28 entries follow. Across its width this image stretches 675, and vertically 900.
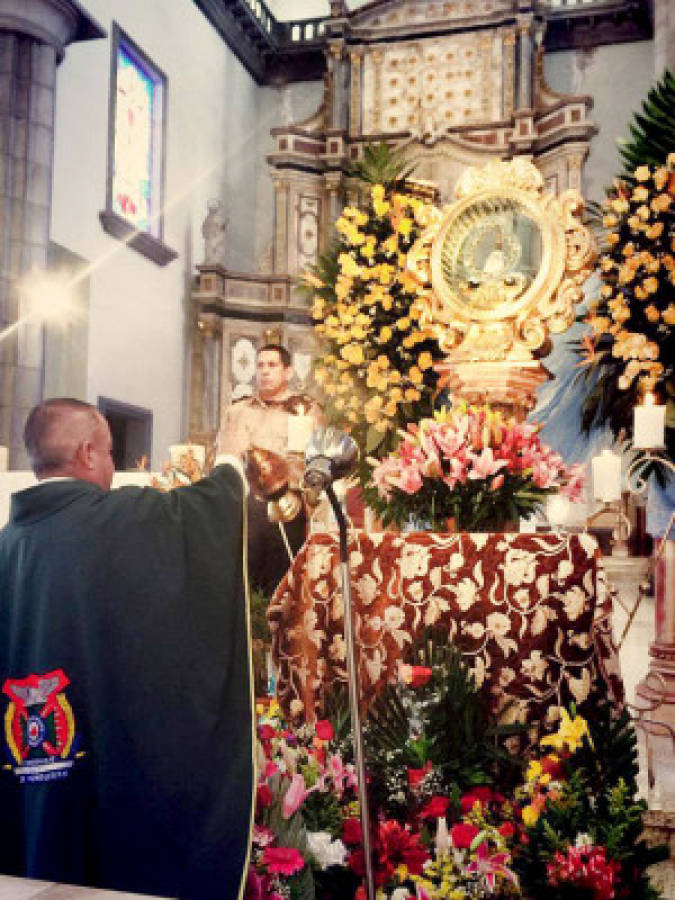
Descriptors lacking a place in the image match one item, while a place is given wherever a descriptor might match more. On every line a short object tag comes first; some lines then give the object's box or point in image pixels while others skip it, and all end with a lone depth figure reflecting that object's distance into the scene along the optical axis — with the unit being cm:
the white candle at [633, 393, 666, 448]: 301
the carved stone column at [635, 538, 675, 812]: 350
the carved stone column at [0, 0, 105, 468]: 841
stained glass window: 1134
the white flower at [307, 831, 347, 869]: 223
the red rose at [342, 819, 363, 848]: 229
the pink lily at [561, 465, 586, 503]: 295
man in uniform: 458
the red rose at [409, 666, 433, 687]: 234
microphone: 187
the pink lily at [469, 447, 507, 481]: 264
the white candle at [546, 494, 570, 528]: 288
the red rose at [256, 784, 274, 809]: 217
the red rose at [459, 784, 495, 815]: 231
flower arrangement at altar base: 214
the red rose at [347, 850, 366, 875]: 225
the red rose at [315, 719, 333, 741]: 236
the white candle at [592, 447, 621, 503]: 295
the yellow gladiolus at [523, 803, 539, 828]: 224
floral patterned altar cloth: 244
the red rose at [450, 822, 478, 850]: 221
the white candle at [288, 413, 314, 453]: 317
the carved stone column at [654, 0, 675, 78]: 784
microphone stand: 184
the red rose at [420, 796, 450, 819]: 228
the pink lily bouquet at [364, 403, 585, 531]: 270
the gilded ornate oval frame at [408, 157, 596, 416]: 369
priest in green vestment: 199
